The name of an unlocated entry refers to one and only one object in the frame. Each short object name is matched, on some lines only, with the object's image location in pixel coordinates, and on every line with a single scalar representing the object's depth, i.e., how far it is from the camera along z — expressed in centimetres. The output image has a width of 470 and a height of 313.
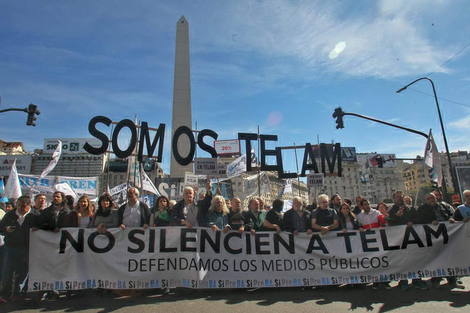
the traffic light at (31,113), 1405
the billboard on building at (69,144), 9788
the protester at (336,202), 718
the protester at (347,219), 587
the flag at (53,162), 1202
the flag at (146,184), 1167
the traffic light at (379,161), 2111
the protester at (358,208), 685
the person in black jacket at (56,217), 519
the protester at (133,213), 542
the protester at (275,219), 577
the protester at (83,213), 547
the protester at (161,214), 566
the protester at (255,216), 598
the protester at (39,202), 541
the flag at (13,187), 1059
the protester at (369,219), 610
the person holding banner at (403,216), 527
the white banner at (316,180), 1276
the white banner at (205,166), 1160
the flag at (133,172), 1261
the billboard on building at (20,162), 7707
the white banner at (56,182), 1316
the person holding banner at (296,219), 582
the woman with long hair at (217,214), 560
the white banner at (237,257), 505
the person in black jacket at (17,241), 488
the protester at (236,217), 577
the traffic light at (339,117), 1473
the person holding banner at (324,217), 567
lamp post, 1452
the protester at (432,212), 577
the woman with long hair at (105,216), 528
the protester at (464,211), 572
